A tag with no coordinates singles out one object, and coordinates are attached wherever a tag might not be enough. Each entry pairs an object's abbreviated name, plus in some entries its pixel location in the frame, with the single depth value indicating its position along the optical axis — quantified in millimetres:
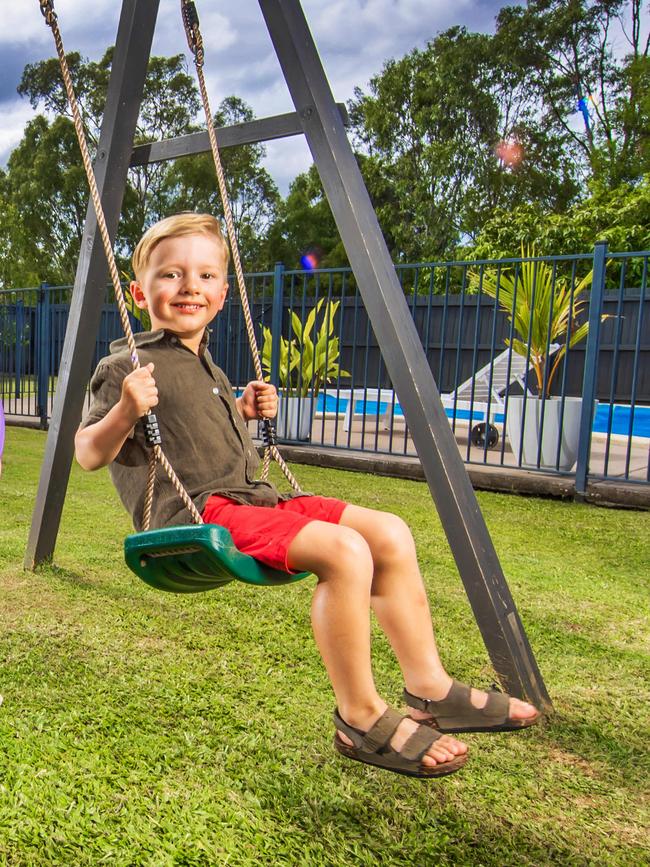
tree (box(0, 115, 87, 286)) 31109
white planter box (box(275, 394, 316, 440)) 7230
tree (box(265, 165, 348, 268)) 32250
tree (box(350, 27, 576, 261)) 27078
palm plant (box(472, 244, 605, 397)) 6109
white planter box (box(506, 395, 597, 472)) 5906
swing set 1685
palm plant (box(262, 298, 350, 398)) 7234
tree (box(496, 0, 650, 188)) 25141
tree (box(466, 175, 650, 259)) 17297
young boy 1615
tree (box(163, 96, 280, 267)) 29891
